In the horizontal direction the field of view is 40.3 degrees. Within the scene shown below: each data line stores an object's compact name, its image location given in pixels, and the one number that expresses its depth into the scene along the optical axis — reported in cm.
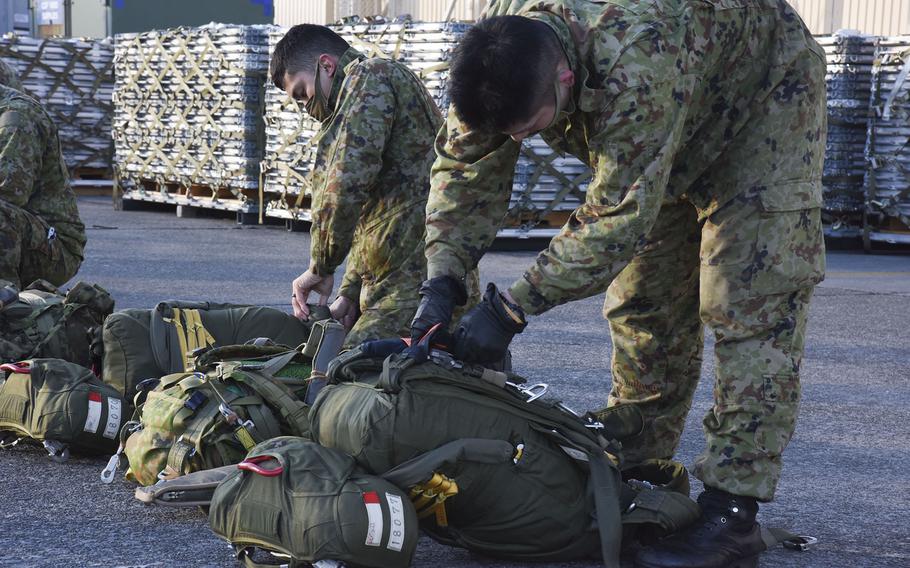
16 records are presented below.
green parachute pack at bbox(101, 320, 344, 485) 356
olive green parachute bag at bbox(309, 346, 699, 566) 304
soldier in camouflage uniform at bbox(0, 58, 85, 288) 576
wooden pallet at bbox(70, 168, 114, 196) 1797
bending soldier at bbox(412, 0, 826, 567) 290
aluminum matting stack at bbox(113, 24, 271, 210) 1338
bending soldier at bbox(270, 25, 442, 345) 440
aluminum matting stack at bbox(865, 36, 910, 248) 1134
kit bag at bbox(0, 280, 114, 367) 466
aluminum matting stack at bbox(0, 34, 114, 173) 1723
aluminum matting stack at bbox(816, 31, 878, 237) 1159
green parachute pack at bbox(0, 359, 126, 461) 408
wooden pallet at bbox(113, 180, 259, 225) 1375
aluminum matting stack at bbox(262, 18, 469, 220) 1116
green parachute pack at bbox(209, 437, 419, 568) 287
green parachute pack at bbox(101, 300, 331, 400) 437
